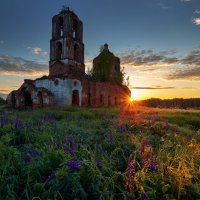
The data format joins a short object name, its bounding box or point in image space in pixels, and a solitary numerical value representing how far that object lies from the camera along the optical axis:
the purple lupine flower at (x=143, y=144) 3.87
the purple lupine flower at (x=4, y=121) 7.30
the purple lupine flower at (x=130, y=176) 2.63
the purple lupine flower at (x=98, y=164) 3.20
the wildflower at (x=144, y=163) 3.04
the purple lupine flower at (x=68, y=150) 3.66
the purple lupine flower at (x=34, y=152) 3.74
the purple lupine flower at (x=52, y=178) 2.68
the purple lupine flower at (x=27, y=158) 3.57
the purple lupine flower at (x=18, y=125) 6.74
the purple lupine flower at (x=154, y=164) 3.19
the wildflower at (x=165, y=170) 3.07
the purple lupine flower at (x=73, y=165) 2.66
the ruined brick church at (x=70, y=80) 32.34
